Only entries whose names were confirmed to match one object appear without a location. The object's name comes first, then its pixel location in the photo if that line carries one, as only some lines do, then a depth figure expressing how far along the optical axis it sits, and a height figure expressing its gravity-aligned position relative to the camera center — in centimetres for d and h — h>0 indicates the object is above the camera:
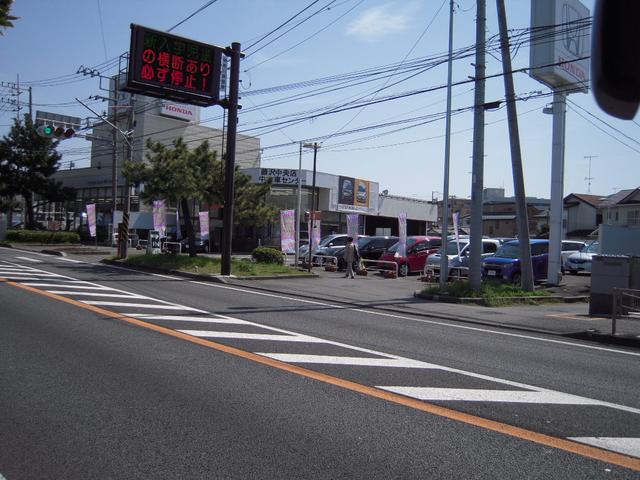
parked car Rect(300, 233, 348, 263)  2969 -58
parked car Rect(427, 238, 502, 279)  2238 -77
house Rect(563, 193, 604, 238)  6256 +358
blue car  2042 -79
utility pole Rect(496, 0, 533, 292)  1658 +211
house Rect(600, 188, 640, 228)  4250 +312
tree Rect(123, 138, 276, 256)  2300 +222
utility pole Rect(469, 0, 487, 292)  1648 +259
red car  2553 -80
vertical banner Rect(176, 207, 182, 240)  4097 +5
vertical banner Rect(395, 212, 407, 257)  2520 -4
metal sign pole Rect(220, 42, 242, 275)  2014 +260
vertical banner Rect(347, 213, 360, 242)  2577 +49
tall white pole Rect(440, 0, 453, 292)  1812 +254
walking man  2280 -80
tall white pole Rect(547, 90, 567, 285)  2045 +238
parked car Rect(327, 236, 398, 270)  2934 -53
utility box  1370 -87
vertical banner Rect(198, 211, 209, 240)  2886 +44
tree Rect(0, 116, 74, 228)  4222 +483
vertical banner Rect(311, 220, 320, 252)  2623 +10
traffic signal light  2380 +428
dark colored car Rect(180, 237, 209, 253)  3828 -108
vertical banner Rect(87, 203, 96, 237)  3634 +62
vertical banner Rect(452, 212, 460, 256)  2311 +63
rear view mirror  181 +67
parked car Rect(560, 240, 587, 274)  2791 -14
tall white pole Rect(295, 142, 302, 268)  2475 +72
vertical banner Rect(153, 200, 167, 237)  2723 +77
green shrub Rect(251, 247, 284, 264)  2477 -105
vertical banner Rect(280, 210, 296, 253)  2488 +18
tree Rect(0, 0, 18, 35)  891 +348
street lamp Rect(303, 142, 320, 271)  2359 +331
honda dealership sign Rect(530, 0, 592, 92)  1939 +733
